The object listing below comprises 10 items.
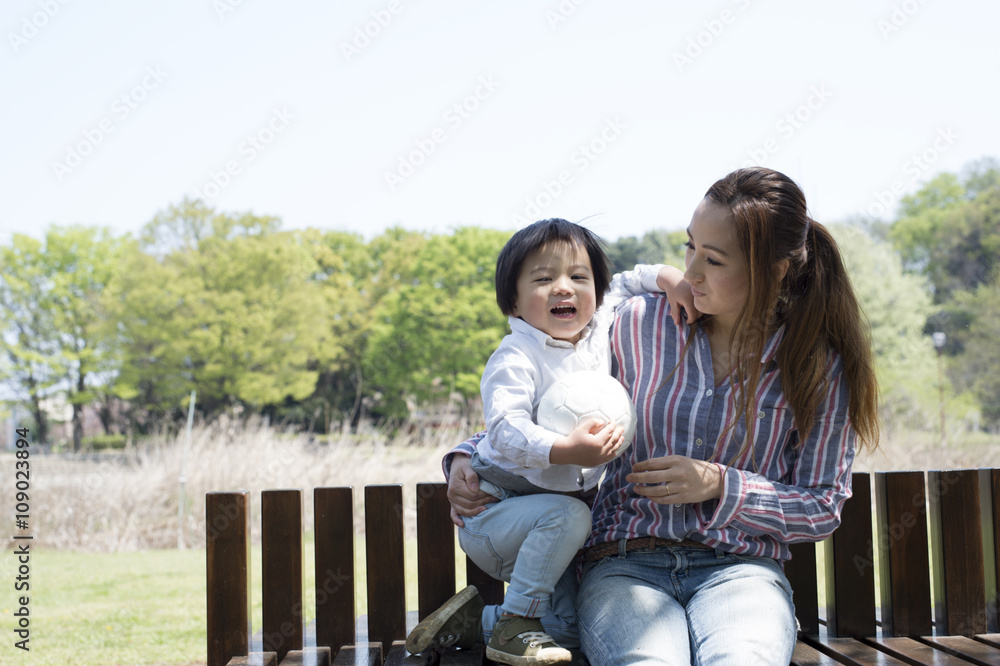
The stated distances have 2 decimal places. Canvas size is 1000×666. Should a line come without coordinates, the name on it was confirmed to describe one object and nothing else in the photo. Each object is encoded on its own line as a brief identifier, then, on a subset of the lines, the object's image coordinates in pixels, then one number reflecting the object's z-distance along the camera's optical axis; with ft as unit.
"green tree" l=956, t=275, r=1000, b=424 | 83.56
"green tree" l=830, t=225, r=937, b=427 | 70.69
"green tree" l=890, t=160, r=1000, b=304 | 121.49
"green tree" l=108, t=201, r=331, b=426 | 89.30
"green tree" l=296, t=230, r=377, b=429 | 109.09
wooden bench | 7.41
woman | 6.32
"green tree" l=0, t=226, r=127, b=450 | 97.35
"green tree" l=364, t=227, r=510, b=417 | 99.86
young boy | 6.18
